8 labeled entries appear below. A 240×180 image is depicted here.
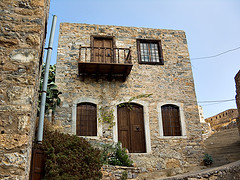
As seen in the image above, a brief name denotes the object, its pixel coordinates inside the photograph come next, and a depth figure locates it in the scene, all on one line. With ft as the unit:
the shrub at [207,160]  30.68
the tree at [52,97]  28.73
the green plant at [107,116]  30.42
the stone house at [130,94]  30.25
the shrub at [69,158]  14.79
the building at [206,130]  49.90
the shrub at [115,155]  25.67
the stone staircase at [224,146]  30.42
